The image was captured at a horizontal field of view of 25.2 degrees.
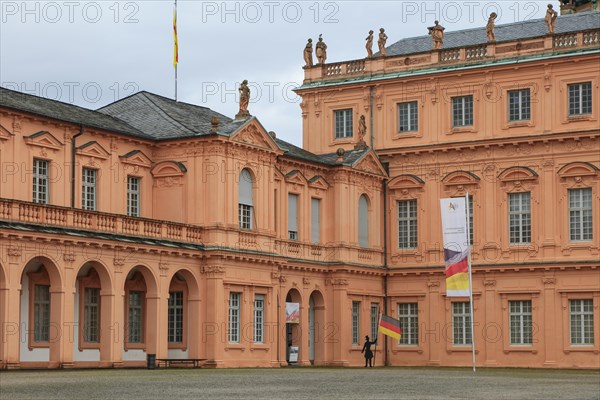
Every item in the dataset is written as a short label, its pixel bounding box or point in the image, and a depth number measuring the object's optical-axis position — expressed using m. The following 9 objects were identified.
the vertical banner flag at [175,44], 62.10
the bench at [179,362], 53.25
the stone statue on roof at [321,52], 70.62
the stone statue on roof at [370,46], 69.75
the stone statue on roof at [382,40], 69.38
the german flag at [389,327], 64.24
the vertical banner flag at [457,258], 58.06
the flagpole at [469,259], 57.18
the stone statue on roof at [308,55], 70.69
